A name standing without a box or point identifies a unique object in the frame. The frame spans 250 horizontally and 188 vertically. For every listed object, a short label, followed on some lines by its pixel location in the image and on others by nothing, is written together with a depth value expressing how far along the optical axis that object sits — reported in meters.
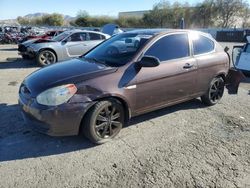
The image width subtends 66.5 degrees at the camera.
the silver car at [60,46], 7.74
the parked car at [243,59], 6.49
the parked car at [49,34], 11.58
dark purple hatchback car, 2.67
